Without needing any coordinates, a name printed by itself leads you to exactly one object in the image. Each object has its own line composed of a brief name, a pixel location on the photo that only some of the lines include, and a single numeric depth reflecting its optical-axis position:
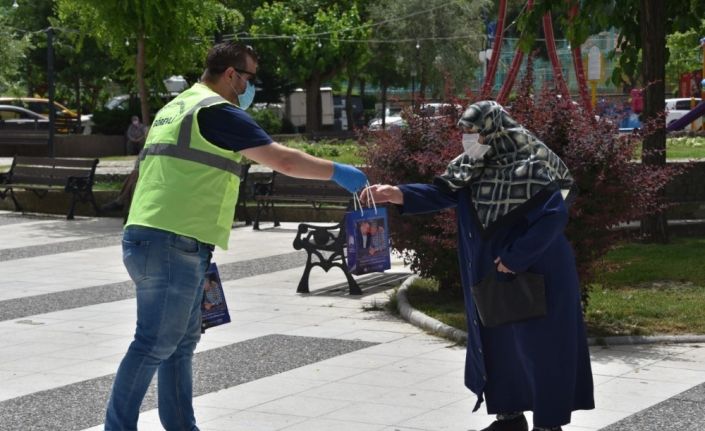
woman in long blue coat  5.58
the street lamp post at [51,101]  25.17
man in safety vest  5.47
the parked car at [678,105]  44.91
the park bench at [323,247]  11.43
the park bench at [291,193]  16.06
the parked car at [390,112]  55.58
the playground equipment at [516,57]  12.94
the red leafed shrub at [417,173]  10.08
